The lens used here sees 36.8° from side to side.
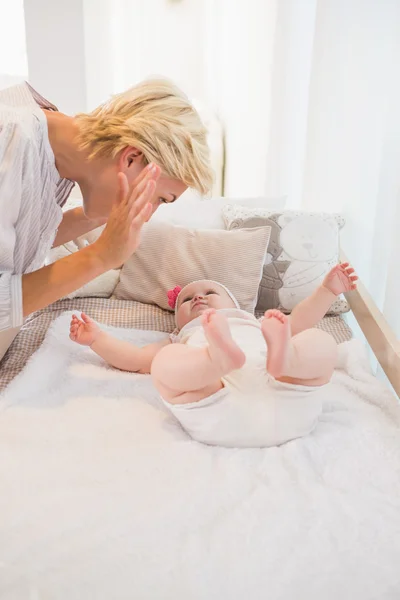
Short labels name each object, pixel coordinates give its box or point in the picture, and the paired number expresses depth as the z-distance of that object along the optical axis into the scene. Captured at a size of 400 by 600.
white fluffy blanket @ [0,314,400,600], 0.78
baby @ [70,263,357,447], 1.03
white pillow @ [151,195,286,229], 1.98
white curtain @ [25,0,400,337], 1.81
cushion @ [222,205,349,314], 1.79
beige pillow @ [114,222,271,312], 1.72
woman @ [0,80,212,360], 1.11
